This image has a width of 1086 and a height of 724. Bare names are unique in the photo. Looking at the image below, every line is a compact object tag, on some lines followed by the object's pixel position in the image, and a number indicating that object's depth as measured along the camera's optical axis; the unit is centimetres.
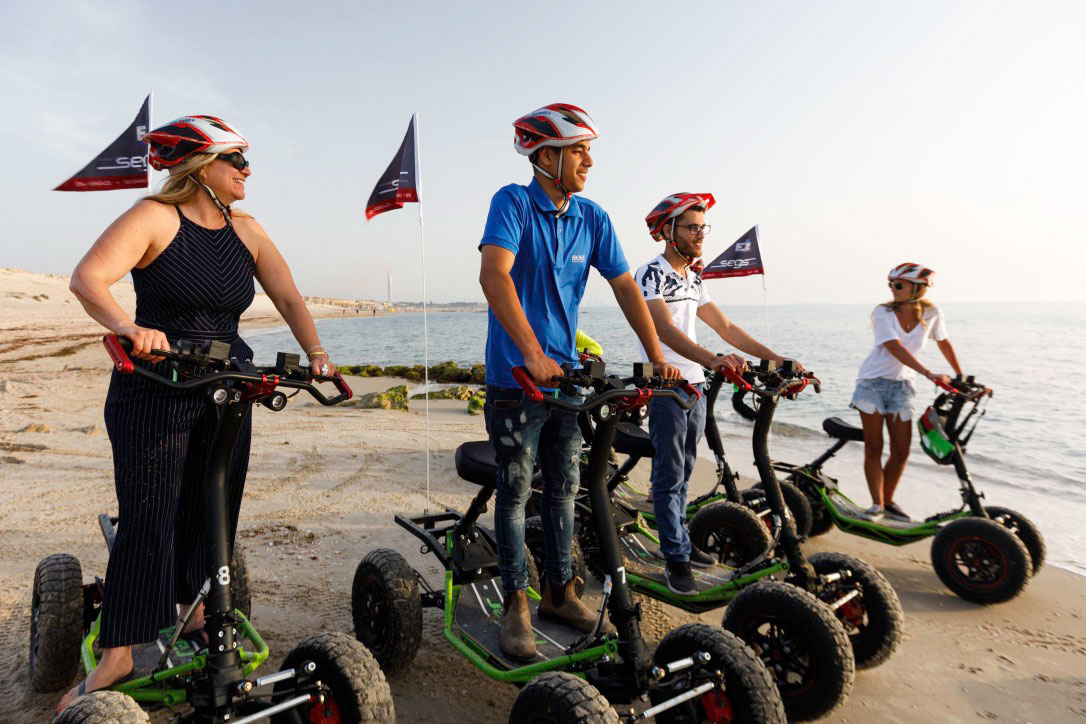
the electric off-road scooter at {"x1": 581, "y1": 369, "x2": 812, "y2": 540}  477
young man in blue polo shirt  276
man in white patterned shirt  388
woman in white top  580
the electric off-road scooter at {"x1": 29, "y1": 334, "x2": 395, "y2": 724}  202
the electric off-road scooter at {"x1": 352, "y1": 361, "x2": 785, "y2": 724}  223
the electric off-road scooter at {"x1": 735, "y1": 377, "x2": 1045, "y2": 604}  441
